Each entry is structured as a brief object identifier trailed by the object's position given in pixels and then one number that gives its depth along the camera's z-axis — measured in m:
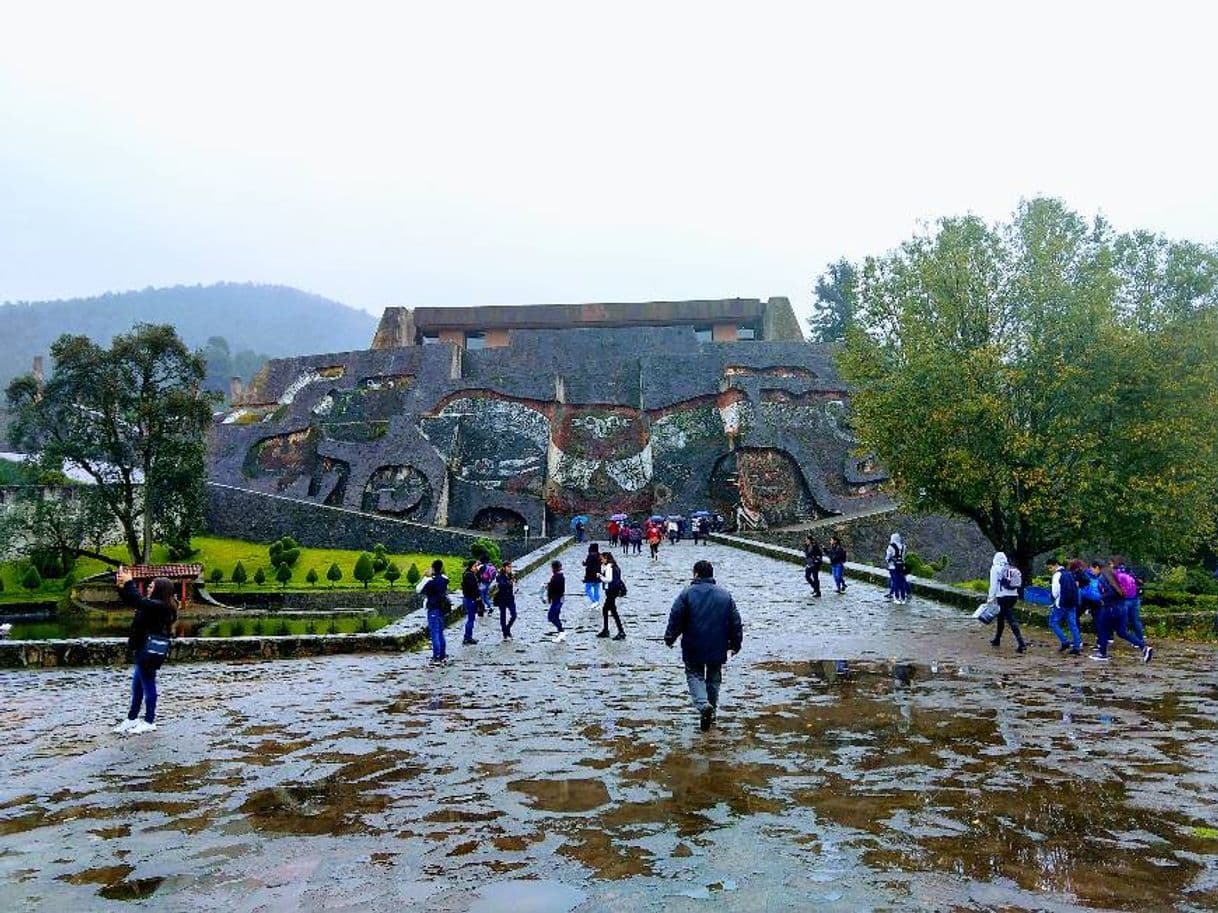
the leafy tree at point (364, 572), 27.98
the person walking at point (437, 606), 12.25
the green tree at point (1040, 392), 17.62
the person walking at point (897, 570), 18.42
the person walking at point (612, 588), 13.72
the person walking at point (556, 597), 14.23
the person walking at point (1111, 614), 11.81
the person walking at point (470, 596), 13.95
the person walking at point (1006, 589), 12.52
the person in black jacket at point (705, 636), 7.96
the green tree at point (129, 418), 31.33
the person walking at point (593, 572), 15.90
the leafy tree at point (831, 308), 64.69
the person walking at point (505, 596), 14.52
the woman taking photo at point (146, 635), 8.27
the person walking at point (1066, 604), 12.06
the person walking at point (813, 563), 19.83
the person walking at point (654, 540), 30.45
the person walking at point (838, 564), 20.52
